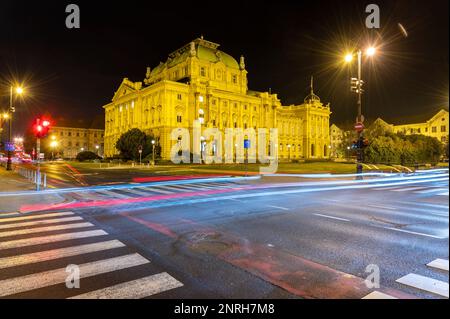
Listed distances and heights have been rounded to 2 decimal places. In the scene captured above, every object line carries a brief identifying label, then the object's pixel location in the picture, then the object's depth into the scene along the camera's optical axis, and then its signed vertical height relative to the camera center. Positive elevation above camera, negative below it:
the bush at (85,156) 87.57 +0.04
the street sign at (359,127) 23.05 +2.35
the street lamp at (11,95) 28.22 +5.76
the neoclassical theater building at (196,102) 76.44 +15.50
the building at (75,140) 117.62 +6.61
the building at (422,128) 63.61 +8.71
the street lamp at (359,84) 20.27 +5.41
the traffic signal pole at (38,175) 17.95 -1.19
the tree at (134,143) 66.81 +2.97
